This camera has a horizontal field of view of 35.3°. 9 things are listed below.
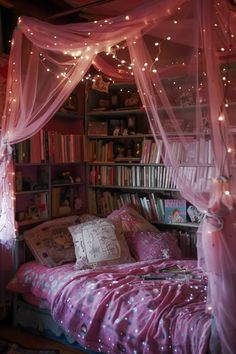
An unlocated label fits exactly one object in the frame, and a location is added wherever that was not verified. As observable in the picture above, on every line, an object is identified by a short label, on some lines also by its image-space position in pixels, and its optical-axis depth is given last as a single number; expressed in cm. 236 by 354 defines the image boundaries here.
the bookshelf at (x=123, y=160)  374
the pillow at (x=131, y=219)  353
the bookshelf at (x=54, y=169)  341
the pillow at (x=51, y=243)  324
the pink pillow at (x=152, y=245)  329
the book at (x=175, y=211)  358
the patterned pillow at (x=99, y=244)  312
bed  217
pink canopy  194
